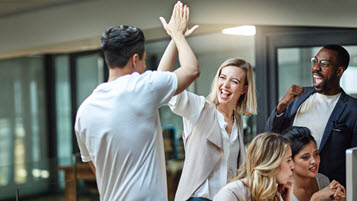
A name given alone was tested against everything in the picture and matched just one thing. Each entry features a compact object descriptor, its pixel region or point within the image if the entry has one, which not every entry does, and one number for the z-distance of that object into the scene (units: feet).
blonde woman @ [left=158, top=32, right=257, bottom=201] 9.62
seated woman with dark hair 10.28
